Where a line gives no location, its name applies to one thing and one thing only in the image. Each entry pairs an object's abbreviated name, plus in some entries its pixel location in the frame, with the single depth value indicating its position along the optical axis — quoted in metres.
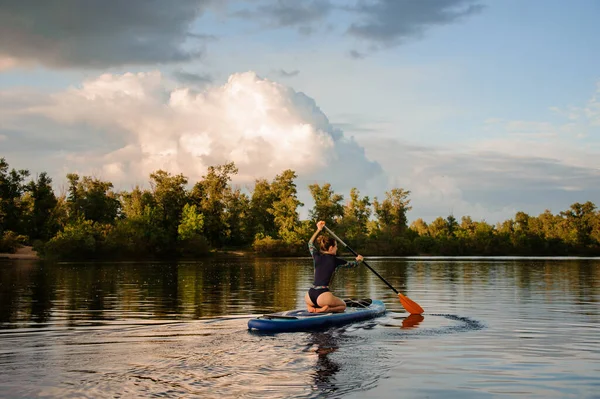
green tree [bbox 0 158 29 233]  89.25
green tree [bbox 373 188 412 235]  131.38
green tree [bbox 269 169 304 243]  109.81
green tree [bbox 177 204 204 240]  99.44
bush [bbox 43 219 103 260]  83.44
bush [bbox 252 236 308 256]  105.88
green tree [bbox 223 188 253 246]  109.75
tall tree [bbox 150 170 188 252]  105.25
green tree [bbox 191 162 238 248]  107.88
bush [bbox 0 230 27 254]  83.19
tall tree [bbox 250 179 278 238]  115.01
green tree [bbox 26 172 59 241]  93.69
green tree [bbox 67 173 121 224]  102.88
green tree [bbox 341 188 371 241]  119.38
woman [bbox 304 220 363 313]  15.97
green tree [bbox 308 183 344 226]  120.00
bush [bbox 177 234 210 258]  98.06
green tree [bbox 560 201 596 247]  120.56
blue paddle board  14.62
